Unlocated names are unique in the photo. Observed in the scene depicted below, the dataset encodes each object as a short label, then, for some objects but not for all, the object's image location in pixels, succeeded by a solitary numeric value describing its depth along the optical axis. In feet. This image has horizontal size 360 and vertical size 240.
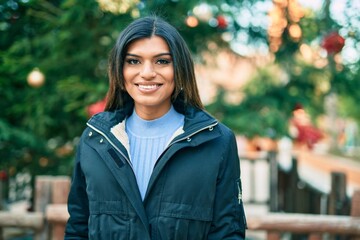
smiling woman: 5.95
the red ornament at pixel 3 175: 13.24
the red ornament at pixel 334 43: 12.12
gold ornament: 12.24
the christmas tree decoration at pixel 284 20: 12.89
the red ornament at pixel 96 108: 10.75
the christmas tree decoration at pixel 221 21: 12.66
